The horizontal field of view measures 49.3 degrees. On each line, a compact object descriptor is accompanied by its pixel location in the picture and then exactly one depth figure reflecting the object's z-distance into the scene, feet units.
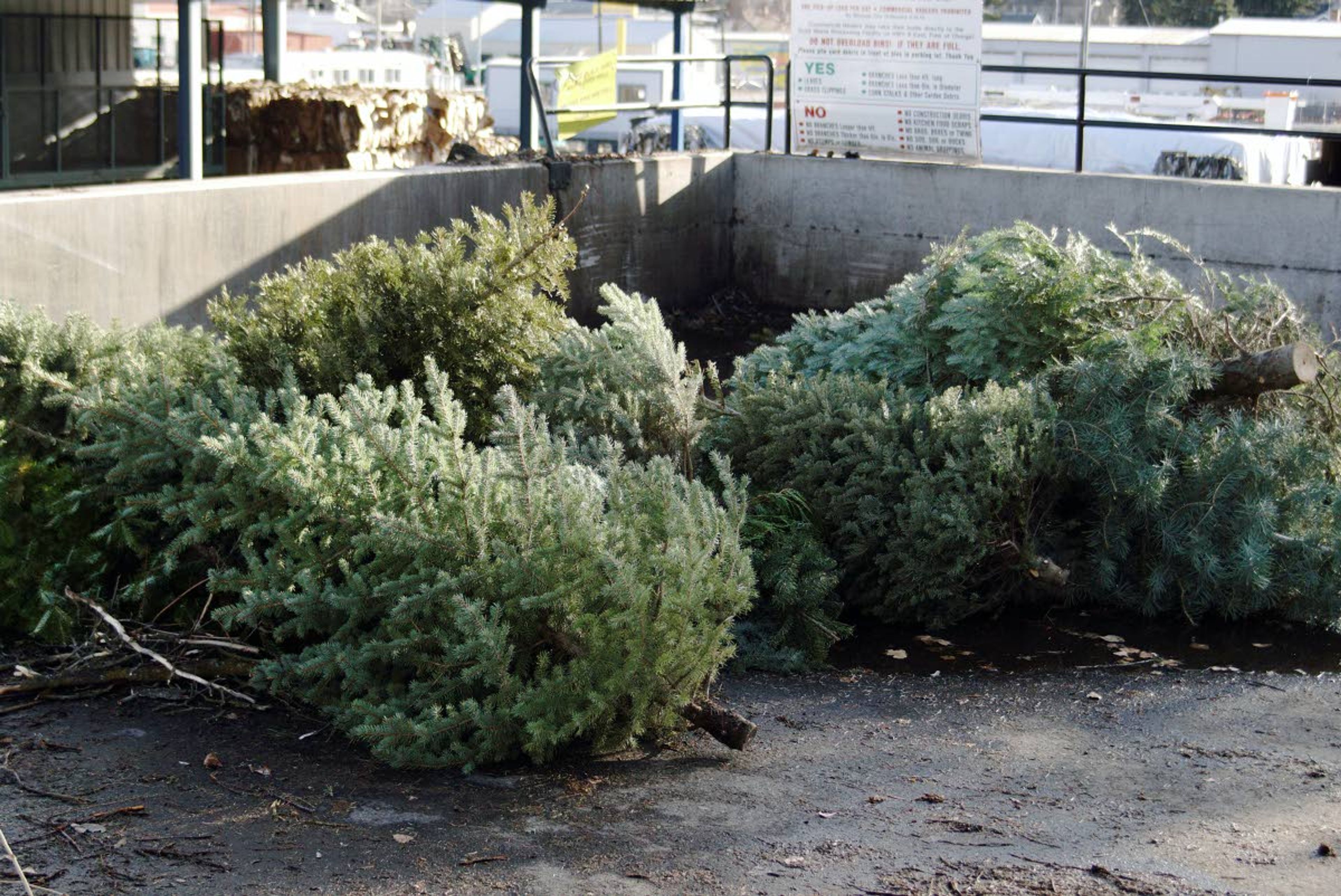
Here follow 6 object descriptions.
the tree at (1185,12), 142.72
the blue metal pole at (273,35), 61.77
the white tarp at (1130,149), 74.54
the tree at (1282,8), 140.26
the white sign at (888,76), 41.34
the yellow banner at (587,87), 42.98
